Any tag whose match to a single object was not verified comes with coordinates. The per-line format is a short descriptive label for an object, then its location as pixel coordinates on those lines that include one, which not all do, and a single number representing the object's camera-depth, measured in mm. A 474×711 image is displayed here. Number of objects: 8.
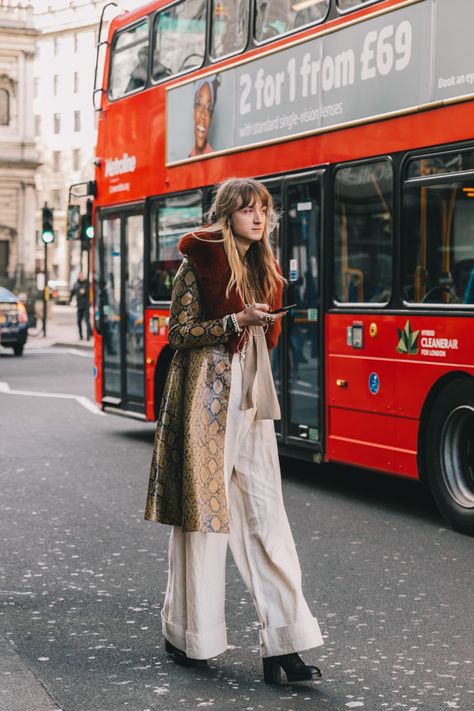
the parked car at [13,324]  31169
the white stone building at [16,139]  68500
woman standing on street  5086
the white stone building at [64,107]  114500
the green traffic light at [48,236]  31875
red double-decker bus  8344
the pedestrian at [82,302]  37469
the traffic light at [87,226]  15241
